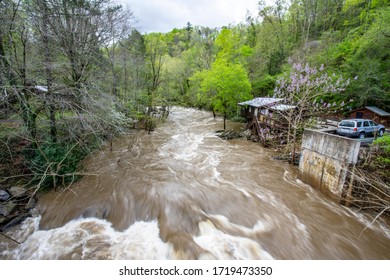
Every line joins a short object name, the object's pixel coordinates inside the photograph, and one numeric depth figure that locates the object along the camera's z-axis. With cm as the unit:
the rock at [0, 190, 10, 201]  730
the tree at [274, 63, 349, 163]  1109
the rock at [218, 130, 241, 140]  1748
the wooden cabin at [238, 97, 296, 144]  1482
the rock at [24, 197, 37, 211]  740
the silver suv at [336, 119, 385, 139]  1190
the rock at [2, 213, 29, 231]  658
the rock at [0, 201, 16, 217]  682
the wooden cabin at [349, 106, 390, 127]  1470
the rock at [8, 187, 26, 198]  756
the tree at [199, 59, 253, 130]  1942
